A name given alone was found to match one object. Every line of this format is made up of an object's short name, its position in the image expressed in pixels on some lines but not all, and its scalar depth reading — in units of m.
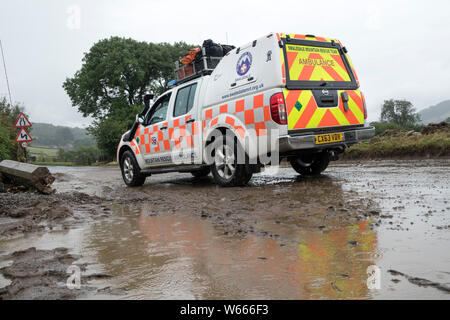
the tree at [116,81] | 33.31
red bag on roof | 7.12
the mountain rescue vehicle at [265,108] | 5.23
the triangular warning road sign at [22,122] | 14.81
